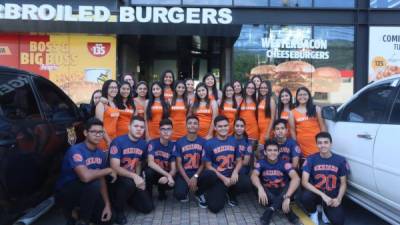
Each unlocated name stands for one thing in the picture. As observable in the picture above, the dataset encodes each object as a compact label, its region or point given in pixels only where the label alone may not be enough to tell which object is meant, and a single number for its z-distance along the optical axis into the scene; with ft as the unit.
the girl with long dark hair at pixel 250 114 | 22.43
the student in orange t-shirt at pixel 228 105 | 22.63
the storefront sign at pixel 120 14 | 41.14
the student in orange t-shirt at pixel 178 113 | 21.99
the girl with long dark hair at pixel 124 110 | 20.92
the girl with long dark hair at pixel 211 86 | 23.34
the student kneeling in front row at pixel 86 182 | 15.43
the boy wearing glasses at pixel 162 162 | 18.85
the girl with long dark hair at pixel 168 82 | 22.90
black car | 12.79
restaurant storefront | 43.45
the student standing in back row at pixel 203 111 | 22.03
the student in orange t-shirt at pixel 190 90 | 22.52
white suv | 13.70
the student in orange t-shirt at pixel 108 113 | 20.16
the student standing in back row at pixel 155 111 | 21.66
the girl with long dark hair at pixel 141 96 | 21.91
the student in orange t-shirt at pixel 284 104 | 21.53
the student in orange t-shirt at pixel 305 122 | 20.20
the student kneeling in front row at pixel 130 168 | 17.29
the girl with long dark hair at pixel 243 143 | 20.02
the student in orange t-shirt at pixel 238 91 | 23.25
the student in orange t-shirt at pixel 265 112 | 22.18
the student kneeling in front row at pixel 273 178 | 17.53
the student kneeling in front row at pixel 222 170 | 18.62
